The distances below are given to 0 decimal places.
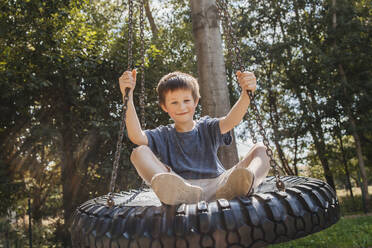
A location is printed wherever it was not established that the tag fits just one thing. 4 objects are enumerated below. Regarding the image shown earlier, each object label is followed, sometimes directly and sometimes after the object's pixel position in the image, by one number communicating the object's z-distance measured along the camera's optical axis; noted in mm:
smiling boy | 1278
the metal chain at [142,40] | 1783
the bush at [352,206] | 8717
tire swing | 887
